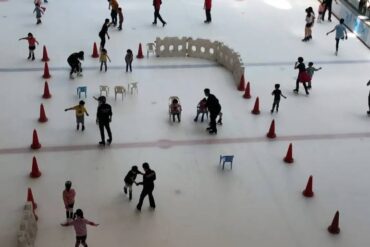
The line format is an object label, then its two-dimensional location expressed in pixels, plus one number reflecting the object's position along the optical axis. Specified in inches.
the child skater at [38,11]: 780.8
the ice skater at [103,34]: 689.5
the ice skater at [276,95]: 557.1
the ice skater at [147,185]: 404.2
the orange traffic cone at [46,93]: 583.2
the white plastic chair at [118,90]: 581.3
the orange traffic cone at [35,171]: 458.2
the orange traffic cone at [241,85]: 615.3
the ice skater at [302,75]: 605.3
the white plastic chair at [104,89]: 583.5
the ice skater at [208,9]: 799.7
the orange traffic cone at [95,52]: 679.7
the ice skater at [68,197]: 395.5
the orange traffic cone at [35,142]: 497.7
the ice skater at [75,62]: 616.0
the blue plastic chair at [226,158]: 472.2
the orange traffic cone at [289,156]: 493.0
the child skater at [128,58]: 628.4
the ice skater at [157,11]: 788.6
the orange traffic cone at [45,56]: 668.7
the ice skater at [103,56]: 635.6
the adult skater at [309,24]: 748.6
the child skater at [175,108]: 536.8
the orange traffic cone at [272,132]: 527.2
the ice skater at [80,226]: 362.0
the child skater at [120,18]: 772.9
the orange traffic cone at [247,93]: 599.1
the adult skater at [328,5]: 830.5
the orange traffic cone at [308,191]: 450.0
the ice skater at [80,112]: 508.7
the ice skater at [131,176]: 418.3
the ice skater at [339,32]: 711.1
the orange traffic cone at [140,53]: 685.9
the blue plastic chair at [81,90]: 584.1
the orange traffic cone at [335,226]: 410.0
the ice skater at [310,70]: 610.2
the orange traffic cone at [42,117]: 538.6
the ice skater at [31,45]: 656.1
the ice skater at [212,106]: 511.2
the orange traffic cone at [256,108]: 569.2
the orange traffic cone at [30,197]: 417.1
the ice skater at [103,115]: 478.9
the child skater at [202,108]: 537.0
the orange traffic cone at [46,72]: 627.8
